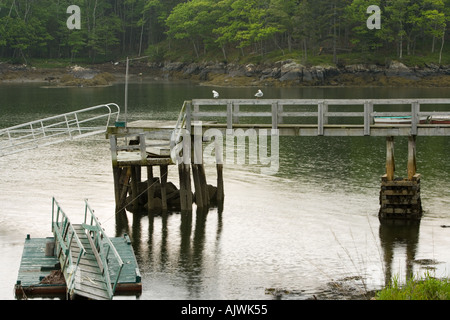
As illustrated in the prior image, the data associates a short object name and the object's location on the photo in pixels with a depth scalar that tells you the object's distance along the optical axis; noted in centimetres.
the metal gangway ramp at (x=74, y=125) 4722
